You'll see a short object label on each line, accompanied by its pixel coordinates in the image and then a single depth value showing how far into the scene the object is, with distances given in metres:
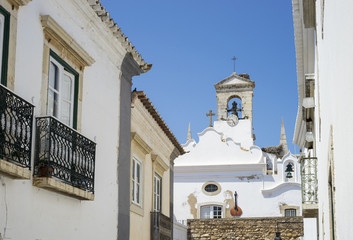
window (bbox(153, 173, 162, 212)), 15.55
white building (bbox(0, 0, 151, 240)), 7.04
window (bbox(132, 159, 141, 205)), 13.22
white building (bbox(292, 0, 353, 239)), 3.89
